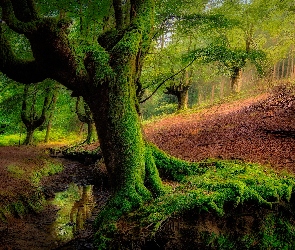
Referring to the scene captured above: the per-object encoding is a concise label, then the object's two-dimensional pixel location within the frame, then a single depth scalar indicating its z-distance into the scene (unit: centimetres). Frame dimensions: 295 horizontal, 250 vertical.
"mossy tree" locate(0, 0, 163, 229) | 762
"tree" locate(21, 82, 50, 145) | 2172
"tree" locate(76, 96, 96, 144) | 2283
